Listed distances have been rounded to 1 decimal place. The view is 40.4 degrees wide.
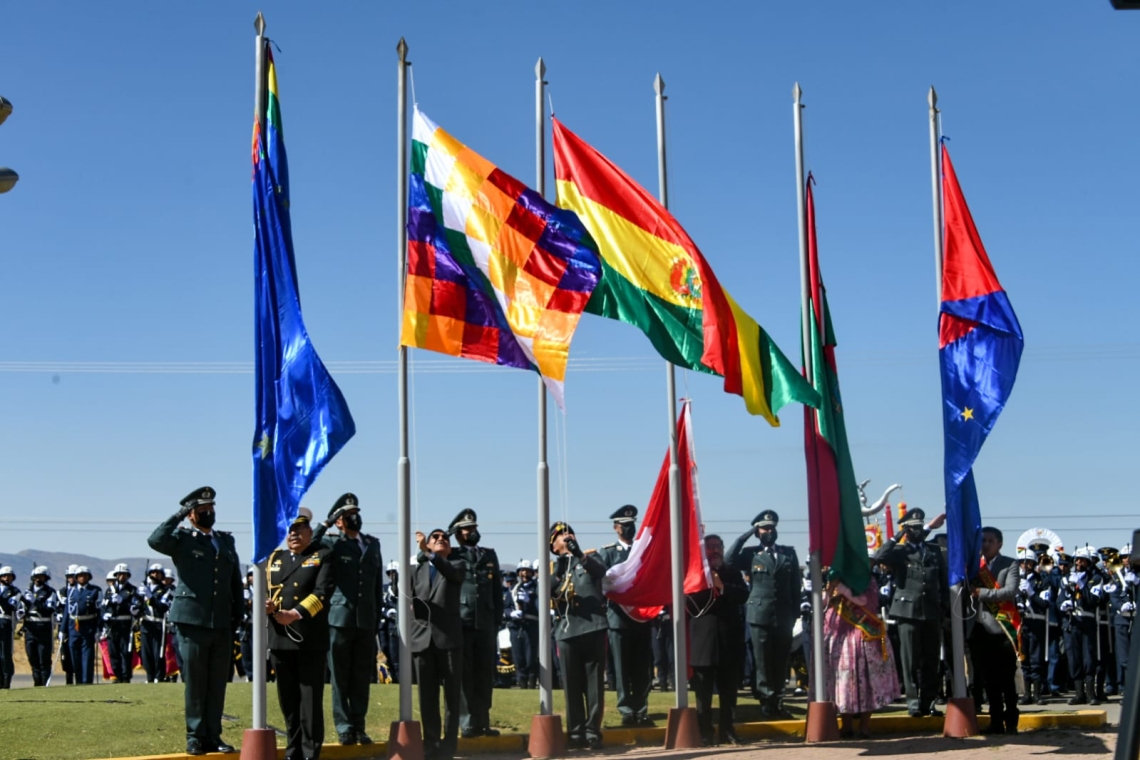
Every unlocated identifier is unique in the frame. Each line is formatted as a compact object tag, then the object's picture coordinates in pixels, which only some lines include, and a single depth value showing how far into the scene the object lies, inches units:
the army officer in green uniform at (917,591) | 668.7
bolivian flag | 530.9
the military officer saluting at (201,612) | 498.0
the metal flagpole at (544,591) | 519.8
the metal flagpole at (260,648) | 455.2
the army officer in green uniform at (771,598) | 672.4
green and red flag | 575.2
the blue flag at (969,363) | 577.0
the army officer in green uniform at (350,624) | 546.9
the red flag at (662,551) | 571.2
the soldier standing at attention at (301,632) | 502.3
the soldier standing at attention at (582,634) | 572.4
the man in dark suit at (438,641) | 523.8
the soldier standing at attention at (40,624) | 972.6
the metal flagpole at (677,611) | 542.3
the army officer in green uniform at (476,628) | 582.9
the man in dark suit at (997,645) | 594.2
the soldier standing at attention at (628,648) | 628.1
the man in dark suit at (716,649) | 580.7
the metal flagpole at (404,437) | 488.4
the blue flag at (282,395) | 469.4
